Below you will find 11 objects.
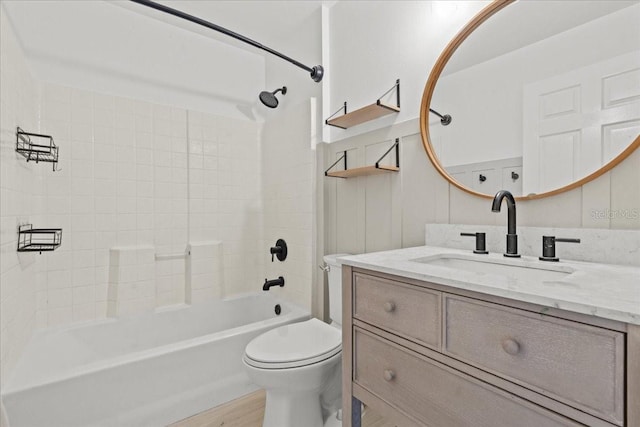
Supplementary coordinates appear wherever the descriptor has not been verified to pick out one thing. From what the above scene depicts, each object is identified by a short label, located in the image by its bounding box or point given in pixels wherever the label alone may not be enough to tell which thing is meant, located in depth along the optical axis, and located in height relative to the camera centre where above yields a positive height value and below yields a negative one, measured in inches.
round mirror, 37.7 +16.4
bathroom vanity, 21.6 -11.9
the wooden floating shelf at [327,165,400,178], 63.4 +8.8
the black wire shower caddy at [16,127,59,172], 58.1 +13.7
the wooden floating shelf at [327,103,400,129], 63.3 +21.4
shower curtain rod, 62.1 +41.7
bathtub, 49.8 -31.1
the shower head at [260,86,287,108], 93.7 +34.7
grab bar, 86.8 -12.7
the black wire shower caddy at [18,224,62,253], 57.9 -5.8
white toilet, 50.0 -26.5
